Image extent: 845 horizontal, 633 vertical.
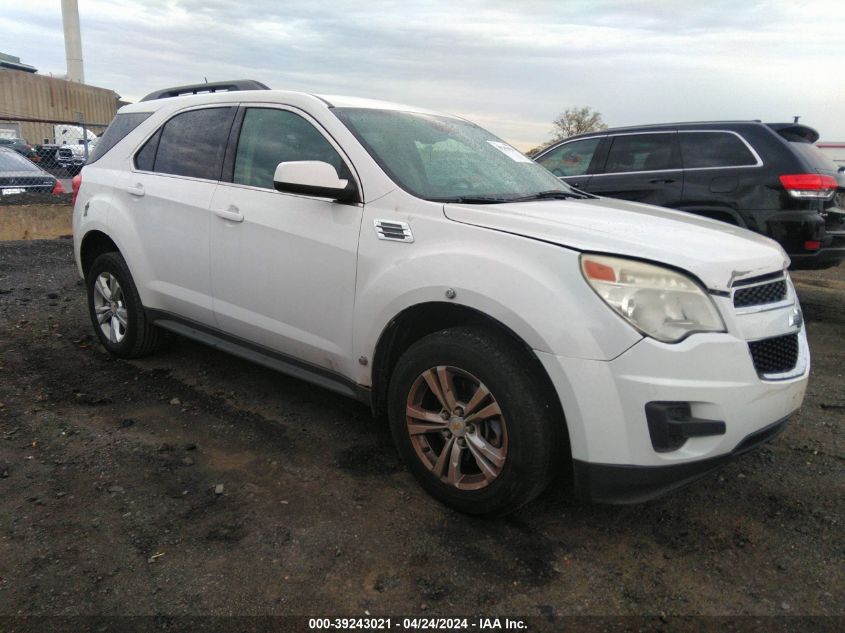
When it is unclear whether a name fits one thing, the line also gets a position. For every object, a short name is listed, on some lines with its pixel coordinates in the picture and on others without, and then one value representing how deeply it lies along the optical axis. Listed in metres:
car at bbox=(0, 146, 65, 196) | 11.61
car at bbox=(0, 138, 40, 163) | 14.94
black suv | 5.79
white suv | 2.32
